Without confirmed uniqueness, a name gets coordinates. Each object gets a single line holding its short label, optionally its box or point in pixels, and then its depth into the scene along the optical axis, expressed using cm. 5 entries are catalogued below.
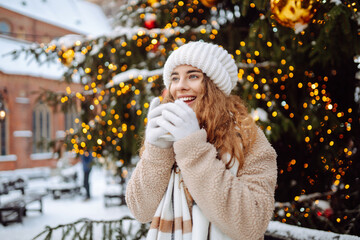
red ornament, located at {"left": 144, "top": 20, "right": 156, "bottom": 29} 400
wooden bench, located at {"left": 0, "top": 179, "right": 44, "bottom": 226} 751
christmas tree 262
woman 115
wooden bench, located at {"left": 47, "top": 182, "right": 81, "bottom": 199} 1059
